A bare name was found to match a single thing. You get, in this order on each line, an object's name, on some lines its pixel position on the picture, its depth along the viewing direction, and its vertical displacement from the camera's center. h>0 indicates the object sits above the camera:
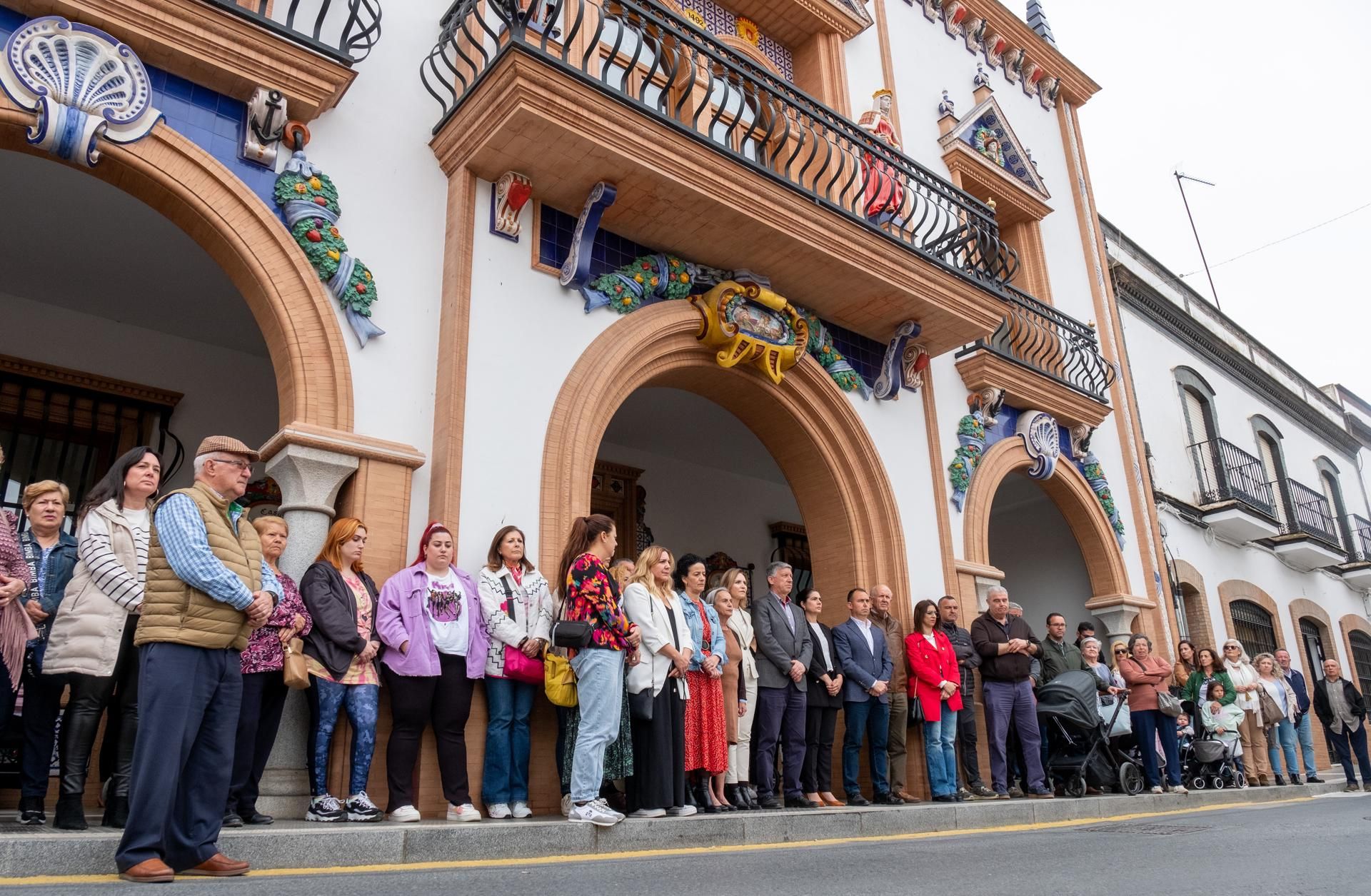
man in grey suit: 7.32 +0.58
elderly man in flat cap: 3.54 +0.36
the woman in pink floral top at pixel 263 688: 5.08 +0.47
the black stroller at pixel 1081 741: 9.23 +0.14
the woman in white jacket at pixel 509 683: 6.01 +0.53
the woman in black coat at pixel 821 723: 7.64 +0.31
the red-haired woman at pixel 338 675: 5.43 +0.55
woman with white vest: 4.37 +0.76
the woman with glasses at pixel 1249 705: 11.91 +0.53
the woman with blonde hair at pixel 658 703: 5.91 +0.38
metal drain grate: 6.53 -0.48
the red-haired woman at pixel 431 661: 5.70 +0.64
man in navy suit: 7.97 +0.57
